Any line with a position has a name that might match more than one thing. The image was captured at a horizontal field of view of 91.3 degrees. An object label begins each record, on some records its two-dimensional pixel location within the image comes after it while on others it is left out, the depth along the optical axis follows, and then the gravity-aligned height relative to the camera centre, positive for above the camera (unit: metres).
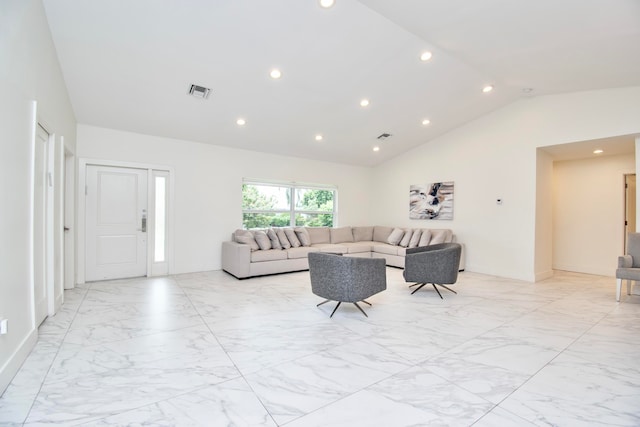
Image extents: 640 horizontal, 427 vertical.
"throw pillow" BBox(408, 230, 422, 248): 6.45 -0.55
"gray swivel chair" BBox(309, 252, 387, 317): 3.37 -0.72
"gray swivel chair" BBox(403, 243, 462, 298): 4.25 -0.75
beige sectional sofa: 5.41 -0.67
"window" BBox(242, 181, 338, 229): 6.45 +0.16
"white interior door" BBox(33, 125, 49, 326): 2.79 -0.14
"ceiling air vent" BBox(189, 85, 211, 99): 4.19 +1.64
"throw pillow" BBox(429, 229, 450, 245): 6.15 -0.49
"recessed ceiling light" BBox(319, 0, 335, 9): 2.98 +2.01
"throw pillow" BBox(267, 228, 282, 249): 5.86 -0.52
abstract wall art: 6.61 +0.25
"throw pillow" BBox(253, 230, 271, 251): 5.70 -0.52
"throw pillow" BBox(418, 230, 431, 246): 6.29 -0.53
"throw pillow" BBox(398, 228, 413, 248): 6.59 -0.57
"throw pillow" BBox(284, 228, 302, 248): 6.22 -0.52
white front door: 4.88 -0.18
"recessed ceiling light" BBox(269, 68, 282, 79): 3.96 +1.78
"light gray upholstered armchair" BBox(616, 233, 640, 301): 4.06 -0.68
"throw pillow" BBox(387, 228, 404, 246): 6.84 -0.53
